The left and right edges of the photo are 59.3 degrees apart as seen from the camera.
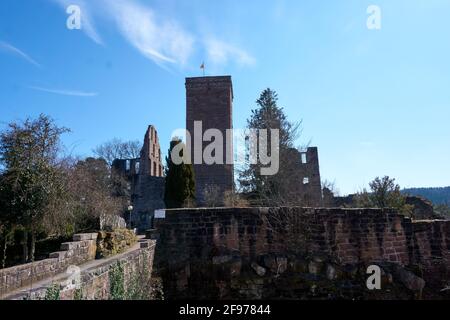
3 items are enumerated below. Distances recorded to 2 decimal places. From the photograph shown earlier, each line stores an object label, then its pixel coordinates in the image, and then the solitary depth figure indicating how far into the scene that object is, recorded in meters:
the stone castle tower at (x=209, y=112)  33.47
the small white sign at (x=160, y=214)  10.80
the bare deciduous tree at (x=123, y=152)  50.00
